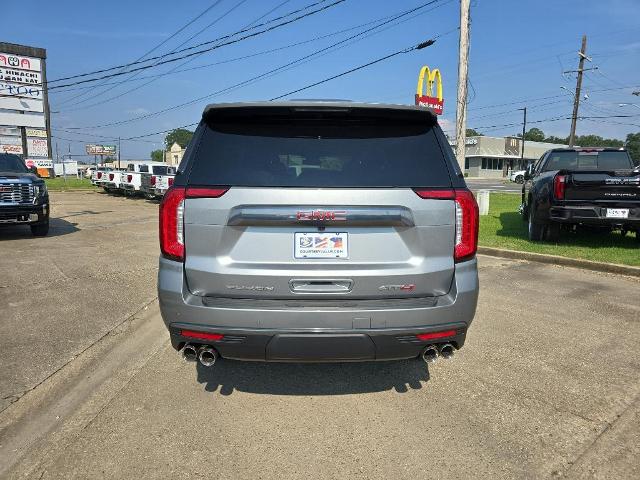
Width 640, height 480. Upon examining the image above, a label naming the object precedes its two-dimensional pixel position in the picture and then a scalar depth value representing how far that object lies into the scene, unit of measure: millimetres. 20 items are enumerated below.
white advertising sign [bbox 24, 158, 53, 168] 37738
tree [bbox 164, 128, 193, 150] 181088
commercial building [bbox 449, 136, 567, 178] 73000
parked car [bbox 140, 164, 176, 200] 20672
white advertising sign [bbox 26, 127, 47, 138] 39531
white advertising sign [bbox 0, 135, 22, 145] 38969
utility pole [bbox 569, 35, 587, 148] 33697
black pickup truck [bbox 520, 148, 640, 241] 7535
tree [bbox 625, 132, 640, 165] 113831
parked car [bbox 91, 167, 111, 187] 27356
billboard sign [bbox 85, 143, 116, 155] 78250
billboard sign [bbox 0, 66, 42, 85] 38344
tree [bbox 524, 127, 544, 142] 146625
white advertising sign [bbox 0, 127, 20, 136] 39031
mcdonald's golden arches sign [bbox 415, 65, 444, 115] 14211
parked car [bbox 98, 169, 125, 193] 24964
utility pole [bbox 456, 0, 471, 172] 13117
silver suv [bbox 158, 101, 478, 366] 2580
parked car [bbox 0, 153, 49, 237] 9453
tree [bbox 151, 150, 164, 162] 166062
